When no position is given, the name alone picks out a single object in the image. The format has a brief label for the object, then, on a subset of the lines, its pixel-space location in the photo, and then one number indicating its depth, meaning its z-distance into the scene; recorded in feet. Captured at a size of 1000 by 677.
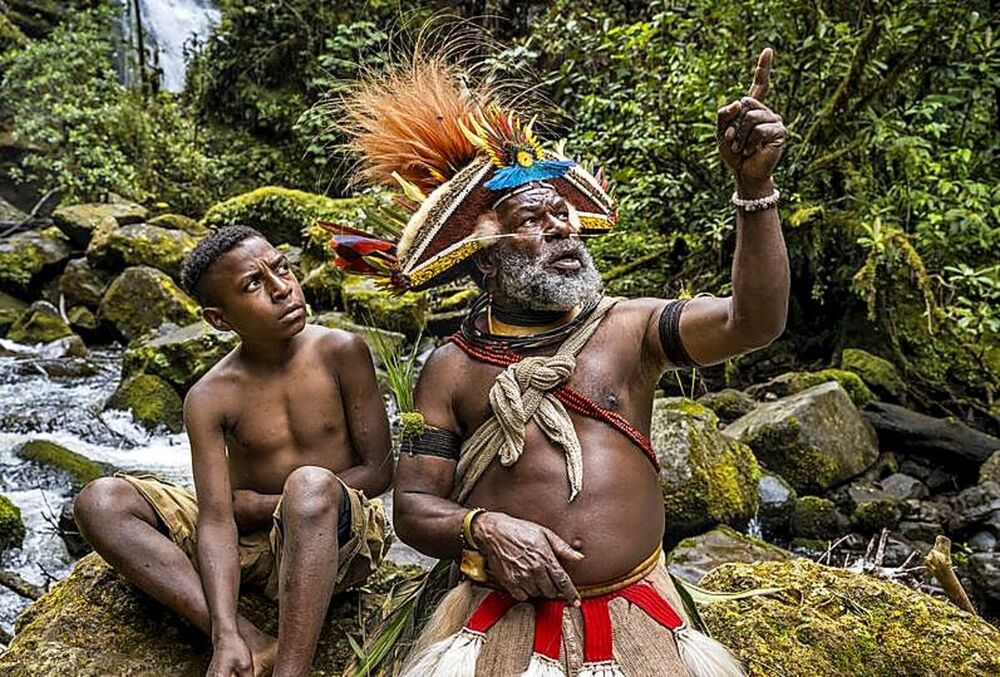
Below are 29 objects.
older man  6.67
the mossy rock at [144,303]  34.88
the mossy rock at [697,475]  18.66
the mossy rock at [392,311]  29.58
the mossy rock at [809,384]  26.09
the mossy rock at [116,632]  9.20
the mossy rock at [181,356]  26.91
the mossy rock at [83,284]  38.40
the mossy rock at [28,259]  40.19
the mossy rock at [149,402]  26.45
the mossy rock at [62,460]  21.90
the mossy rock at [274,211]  40.93
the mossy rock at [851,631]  9.11
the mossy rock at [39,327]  35.17
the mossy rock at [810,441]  22.13
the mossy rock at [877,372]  27.02
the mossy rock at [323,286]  34.14
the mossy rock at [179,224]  42.27
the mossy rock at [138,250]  38.55
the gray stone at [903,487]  22.18
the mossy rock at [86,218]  41.96
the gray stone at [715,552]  17.15
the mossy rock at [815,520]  20.72
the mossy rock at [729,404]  25.71
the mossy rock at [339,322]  27.50
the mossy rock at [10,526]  18.02
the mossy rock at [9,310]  37.04
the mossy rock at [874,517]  20.77
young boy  8.32
